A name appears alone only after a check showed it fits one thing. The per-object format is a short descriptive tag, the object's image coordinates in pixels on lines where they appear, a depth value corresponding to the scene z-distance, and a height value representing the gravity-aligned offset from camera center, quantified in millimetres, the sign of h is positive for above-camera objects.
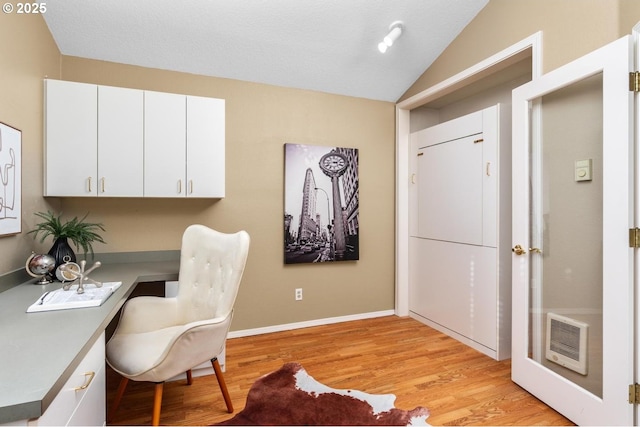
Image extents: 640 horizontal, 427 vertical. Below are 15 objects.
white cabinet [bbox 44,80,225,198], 2203 +508
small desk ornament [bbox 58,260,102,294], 1609 -347
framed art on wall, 1668 +175
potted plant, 2027 -145
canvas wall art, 3146 +85
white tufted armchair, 1563 -615
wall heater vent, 1841 -770
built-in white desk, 755 -429
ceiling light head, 2590 +1443
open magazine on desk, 1393 -402
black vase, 2020 -253
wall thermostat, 1804 +247
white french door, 1590 -142
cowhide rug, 1792 -1153
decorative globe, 1851 -305
